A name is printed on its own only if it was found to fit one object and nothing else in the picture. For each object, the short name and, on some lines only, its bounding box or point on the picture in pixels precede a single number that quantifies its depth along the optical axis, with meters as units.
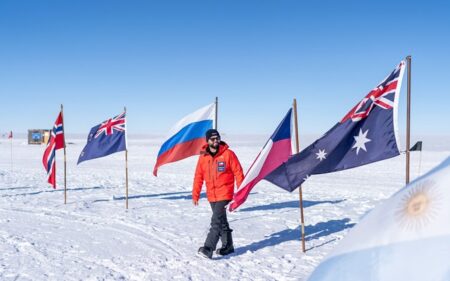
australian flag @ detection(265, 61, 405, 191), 4.87
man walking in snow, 6.07
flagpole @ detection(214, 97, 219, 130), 8.21
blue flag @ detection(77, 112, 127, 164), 10.51
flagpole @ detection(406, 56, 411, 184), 5.01
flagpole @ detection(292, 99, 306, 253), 6.08
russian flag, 8.38
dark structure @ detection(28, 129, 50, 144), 58.22
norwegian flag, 11.17
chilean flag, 5.89
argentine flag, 1.51
